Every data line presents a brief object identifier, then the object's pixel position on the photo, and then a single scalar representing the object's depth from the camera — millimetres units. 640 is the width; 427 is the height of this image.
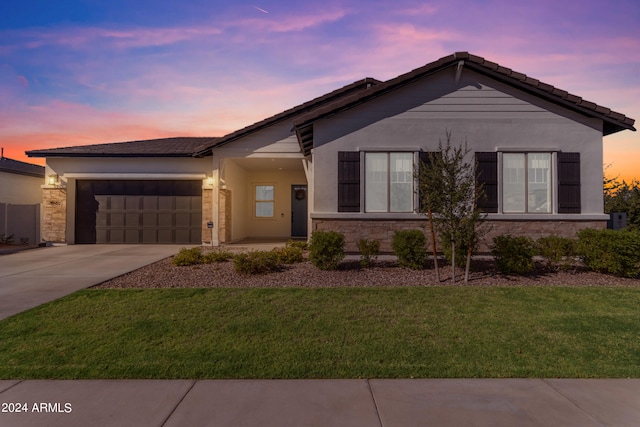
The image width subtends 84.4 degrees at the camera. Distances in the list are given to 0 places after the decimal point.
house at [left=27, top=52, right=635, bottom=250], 10000
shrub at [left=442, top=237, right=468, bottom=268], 8000
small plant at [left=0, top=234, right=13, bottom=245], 14742
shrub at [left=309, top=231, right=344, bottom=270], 8180
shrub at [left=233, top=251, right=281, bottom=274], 7992
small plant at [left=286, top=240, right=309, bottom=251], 12031
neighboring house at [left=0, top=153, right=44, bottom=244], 15094
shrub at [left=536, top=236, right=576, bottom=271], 8094
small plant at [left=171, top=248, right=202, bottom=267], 9078
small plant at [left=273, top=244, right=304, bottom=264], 9278
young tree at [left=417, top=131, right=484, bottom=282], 7219
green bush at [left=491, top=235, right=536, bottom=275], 7754
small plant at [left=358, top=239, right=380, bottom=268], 8633
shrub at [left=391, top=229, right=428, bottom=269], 8352
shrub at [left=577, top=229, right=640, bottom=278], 7496
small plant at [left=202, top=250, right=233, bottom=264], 9500
